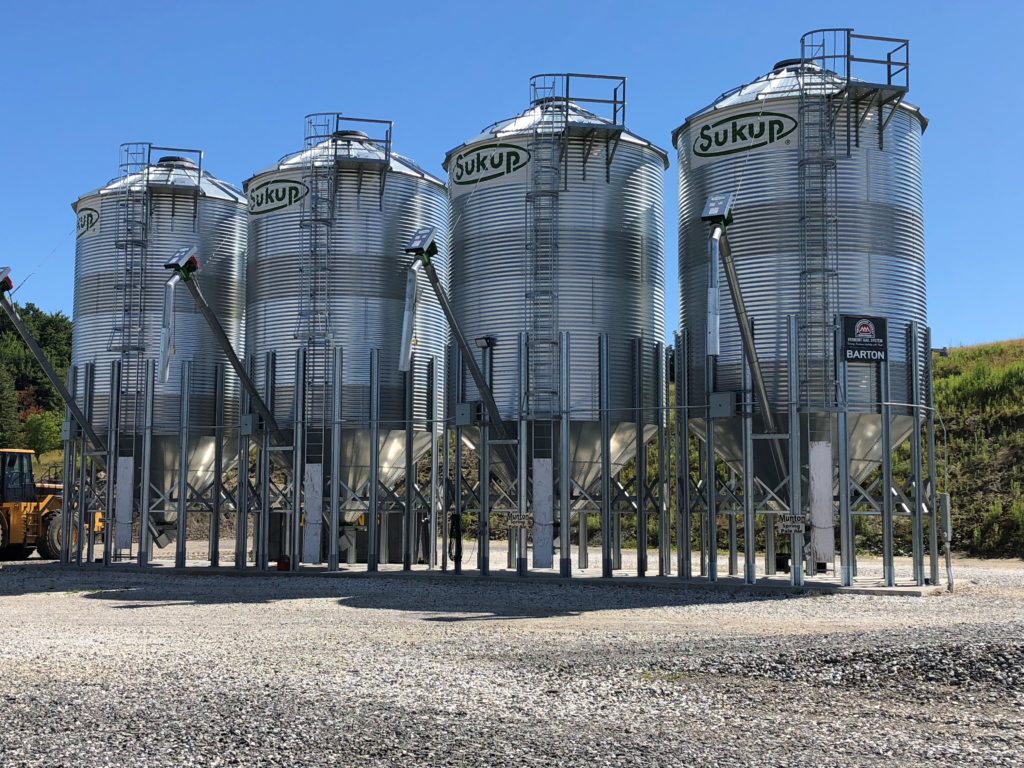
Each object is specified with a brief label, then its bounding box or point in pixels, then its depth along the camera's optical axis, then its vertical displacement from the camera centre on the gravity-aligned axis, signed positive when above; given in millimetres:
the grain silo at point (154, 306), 35688 +5620
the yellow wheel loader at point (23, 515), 39688 -531
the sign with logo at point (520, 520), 29547 -424
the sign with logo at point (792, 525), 26312 -441
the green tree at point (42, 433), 85125 +4432
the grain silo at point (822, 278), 26812 +4945
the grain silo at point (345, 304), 33375 +5348
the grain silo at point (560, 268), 30125 +5749
